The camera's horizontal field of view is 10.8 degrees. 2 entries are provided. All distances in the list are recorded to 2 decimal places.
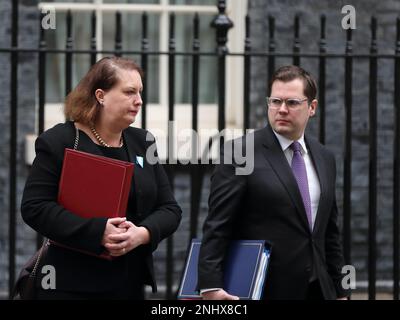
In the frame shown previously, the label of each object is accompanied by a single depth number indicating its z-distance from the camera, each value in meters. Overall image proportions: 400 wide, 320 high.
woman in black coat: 8.91
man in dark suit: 9.59
